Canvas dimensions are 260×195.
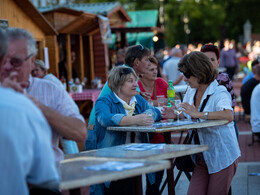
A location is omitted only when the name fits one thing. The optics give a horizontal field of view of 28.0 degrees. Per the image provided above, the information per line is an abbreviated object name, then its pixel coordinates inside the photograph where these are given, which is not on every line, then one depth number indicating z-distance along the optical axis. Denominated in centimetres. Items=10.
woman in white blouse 475
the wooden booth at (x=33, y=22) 902
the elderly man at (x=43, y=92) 312
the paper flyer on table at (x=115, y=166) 296
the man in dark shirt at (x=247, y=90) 1074
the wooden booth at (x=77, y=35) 1228
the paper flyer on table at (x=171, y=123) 486
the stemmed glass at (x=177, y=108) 515
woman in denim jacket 484
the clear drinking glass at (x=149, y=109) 516
